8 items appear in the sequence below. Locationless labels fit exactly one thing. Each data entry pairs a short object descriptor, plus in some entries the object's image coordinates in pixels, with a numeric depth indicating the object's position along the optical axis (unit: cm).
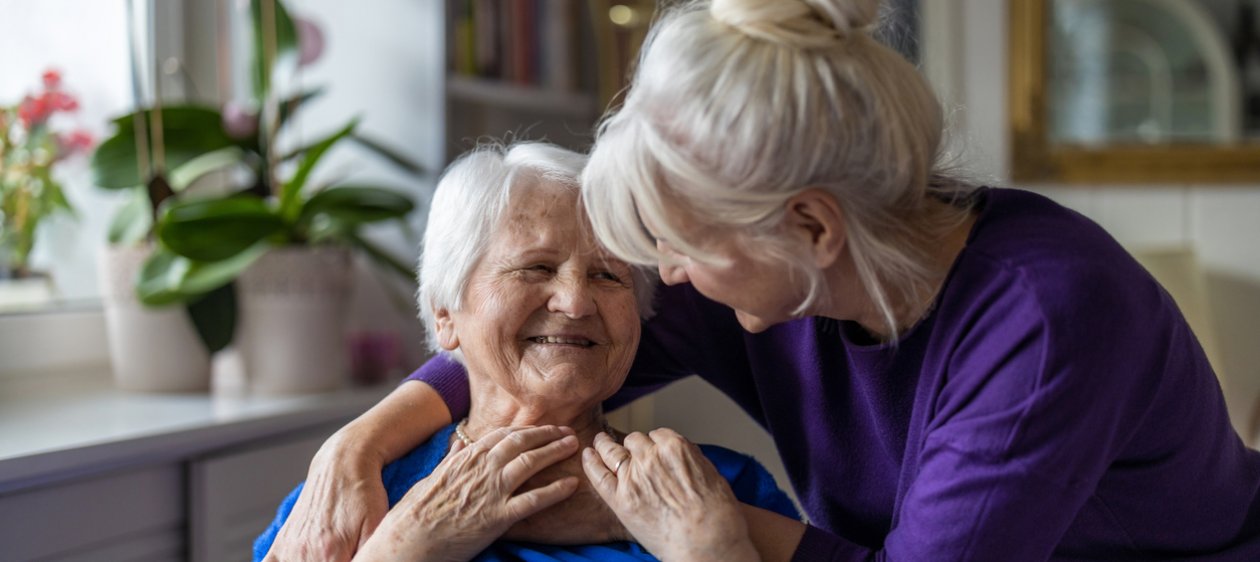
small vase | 206
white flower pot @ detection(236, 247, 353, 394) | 198
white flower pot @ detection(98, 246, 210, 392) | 199
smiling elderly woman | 113
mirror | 321
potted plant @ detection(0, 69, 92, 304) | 206
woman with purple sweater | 93
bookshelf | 241
